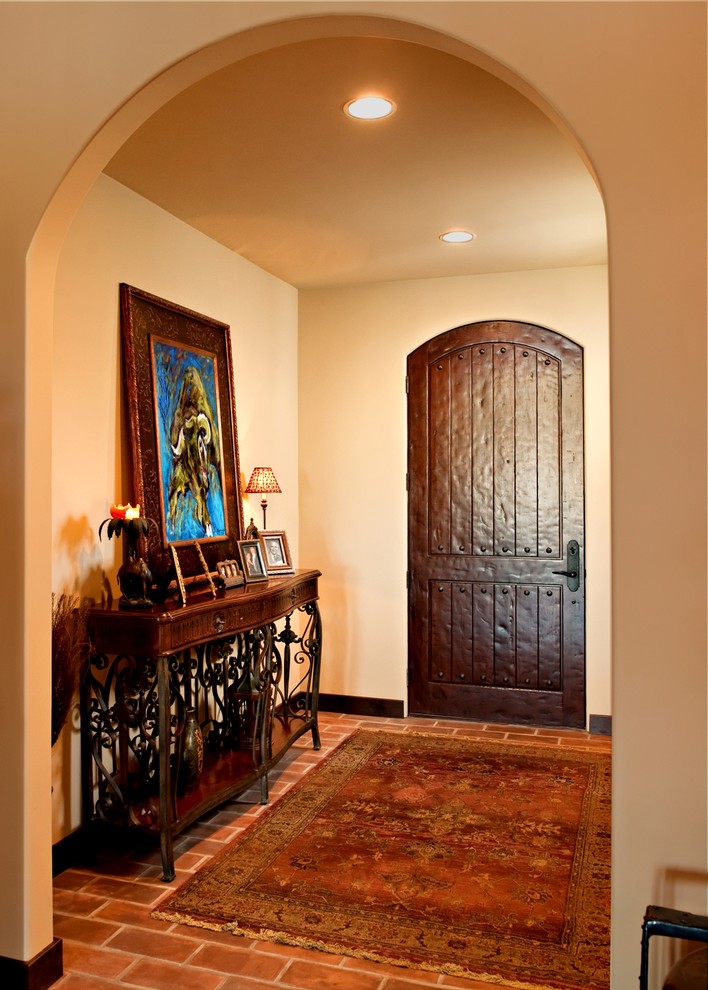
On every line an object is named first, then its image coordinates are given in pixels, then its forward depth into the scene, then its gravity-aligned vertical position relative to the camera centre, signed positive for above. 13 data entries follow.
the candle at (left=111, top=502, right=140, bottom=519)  3.31 -0.05
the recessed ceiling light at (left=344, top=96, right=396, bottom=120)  2.92 +1.39
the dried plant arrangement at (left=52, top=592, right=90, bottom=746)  2.89 -0.55
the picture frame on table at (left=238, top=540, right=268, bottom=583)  4.20 -0.32
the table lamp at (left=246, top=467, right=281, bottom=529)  4.57 +0.08
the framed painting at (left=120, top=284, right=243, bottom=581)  3.72 +0.34
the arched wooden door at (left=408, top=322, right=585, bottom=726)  5.09 -0.19
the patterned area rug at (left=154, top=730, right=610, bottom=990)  2.64 -1.42
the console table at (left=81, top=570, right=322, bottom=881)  3.14 -0.89
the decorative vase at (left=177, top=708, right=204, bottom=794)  3.50 -1.10
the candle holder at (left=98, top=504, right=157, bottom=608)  3.29 -0.26
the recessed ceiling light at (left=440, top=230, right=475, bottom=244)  4.41 +1.40
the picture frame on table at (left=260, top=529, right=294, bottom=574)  4.45 -0.29
